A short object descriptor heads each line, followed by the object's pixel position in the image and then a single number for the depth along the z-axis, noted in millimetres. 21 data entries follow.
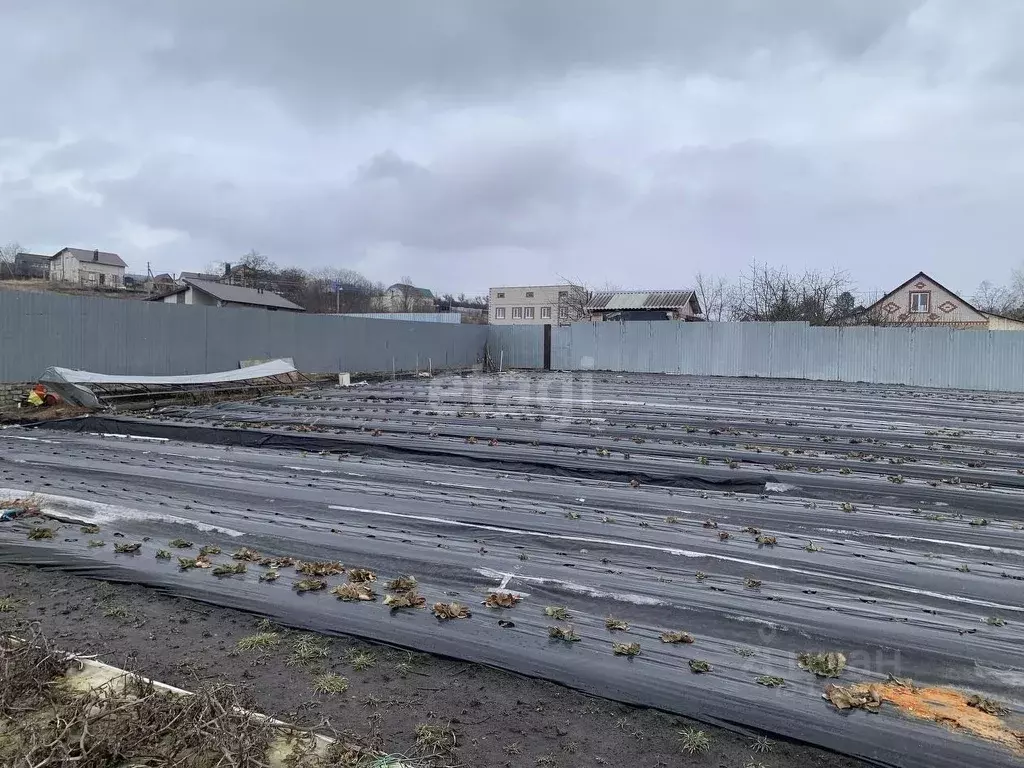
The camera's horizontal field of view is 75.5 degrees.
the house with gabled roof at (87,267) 59400
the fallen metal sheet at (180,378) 12992
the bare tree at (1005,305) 45531
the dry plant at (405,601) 3686
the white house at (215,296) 38781
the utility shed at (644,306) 41031
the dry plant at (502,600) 3729
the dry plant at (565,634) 3320
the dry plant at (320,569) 4207
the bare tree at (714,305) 42719
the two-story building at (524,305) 60188
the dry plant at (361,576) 4094
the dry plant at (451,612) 3576
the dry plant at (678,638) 3293
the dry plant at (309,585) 3932
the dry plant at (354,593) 3785
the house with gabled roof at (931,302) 41562
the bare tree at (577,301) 45156
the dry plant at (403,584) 3977
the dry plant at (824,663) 3012
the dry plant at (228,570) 4145
